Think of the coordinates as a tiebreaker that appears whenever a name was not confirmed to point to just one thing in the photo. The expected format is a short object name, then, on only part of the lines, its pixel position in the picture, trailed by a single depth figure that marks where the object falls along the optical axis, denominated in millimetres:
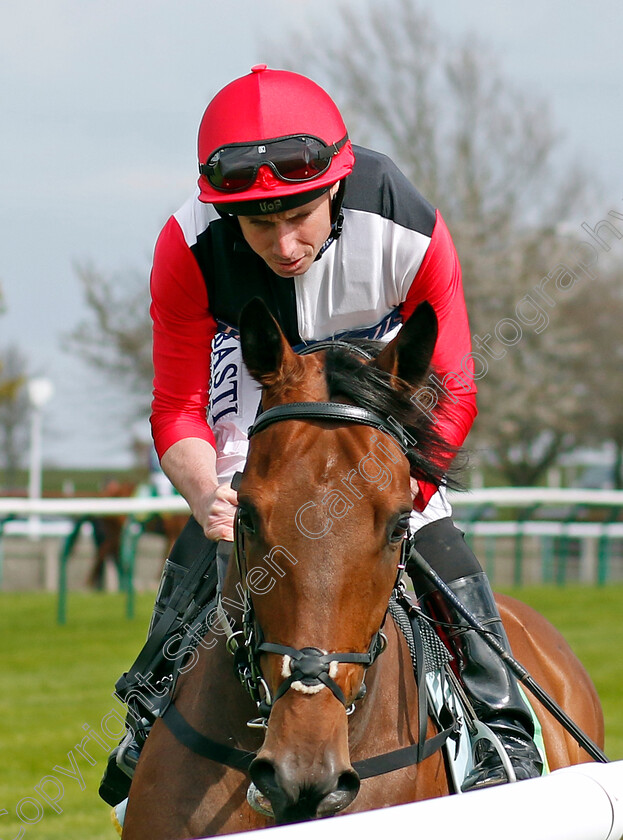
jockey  6102
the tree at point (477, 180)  56469
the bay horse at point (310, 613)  4523
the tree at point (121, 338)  66187
